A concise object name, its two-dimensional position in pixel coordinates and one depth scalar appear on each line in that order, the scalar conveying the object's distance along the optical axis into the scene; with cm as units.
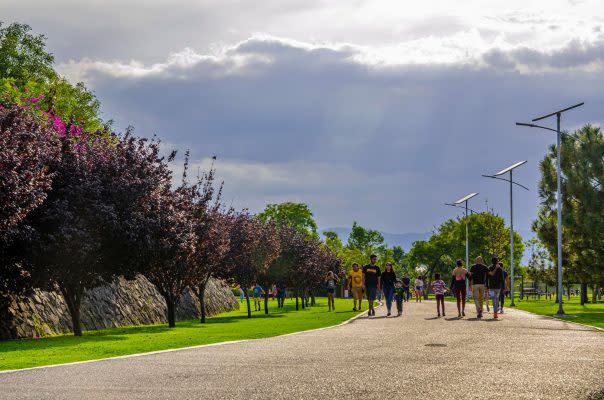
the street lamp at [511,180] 5391
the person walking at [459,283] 2712
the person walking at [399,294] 2900
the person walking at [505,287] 2981
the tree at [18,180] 1806
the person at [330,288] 4098
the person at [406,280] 4191
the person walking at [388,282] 2902
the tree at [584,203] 4050
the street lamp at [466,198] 7459
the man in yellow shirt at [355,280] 3203
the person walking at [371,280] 2894
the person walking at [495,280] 2733
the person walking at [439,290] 2915
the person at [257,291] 4754
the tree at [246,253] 3691
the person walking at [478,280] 2703
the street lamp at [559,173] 3350
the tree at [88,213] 2075
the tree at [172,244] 2339
